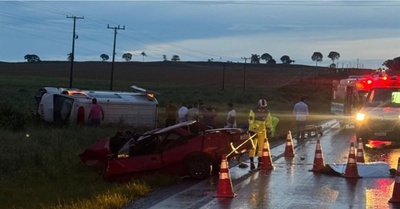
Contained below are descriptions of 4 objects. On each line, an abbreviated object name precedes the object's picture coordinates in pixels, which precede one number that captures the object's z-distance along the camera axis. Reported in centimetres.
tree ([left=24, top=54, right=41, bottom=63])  18200
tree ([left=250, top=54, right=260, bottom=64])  19424
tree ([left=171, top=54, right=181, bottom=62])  19121
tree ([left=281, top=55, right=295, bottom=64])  19568
